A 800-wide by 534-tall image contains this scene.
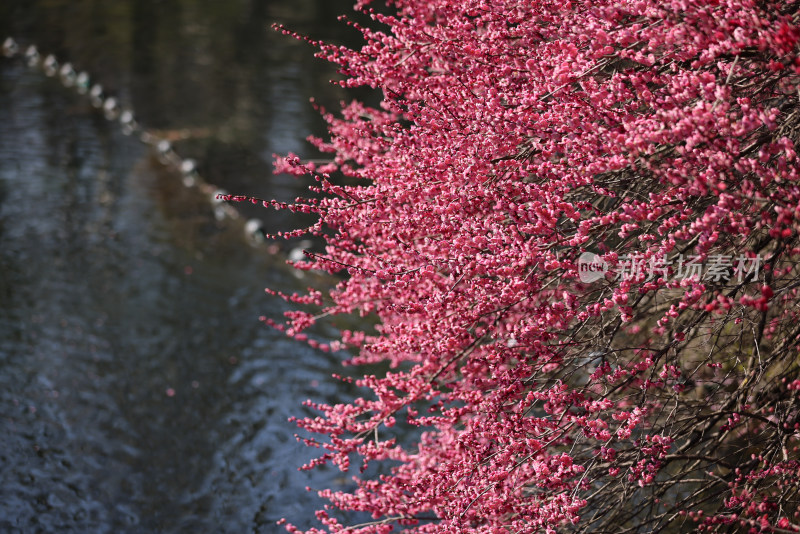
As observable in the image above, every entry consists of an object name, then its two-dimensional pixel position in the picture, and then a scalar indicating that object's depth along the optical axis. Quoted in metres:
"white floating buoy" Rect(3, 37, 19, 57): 22.52
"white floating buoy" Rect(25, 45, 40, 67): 21.78
